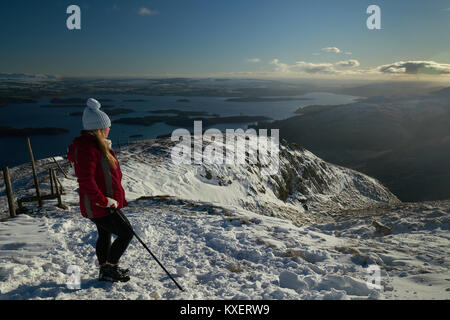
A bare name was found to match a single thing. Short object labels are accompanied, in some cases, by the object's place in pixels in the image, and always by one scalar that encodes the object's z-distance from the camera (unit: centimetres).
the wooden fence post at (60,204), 999
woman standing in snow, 362
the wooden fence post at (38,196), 960
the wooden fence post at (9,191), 819
